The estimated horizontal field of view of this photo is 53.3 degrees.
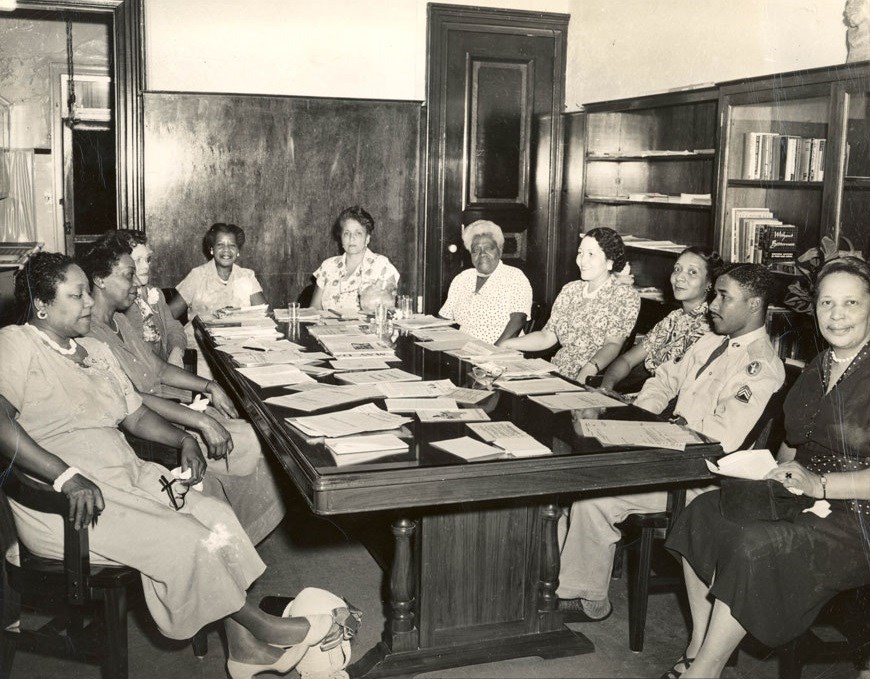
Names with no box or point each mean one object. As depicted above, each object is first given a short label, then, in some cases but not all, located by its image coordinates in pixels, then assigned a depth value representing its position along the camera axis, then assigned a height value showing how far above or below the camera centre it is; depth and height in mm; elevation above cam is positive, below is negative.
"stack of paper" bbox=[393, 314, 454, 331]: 4156 -506
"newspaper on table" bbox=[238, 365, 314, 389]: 2936 -548
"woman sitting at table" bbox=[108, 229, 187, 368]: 4023 -477
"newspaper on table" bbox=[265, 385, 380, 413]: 2600 -555
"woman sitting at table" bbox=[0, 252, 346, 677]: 2287 -764
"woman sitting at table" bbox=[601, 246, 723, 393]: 3662 -446
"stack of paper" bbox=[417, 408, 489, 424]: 2486 -567
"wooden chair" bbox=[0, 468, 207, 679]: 2223 -975
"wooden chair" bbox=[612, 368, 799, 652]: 2658 -962
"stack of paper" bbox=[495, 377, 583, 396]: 2850 -555
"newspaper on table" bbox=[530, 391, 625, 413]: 2650 -562
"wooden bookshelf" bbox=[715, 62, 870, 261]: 3883 +368
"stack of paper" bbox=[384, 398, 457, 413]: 2592 -562
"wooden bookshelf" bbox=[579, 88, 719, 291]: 5352 +321
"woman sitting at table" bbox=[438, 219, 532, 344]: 4562 -392
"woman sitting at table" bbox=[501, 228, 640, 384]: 3939 -429
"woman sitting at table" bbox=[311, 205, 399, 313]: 4953 -299
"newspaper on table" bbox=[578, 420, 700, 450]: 2285 -576
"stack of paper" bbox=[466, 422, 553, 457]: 2184 -574
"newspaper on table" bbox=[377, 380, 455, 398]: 2766 -554
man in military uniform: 2738 -581
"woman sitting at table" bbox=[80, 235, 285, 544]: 3145 -762
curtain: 8039 +105
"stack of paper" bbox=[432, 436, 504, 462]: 2143 -577
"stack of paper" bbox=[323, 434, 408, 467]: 2105 -571
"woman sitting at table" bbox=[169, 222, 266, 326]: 5090 -403
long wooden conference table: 2154 -913
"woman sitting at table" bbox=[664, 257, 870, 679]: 2240 -817
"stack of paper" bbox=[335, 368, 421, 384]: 2963 -549
